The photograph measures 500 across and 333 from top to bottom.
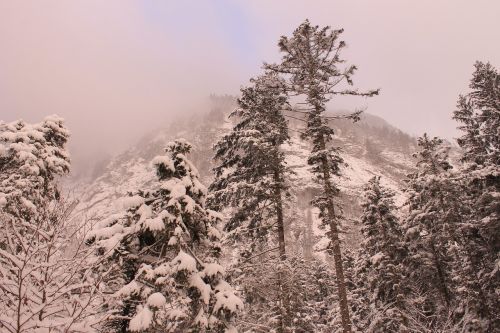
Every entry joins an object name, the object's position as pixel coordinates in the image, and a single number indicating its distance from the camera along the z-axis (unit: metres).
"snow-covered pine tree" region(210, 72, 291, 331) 17.36
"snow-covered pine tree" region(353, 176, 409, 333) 25.09
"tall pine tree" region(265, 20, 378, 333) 16.05
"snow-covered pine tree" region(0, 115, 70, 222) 15.97
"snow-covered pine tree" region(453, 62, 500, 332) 19.95
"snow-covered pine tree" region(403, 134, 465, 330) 22.92
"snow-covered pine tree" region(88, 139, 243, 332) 9.60
